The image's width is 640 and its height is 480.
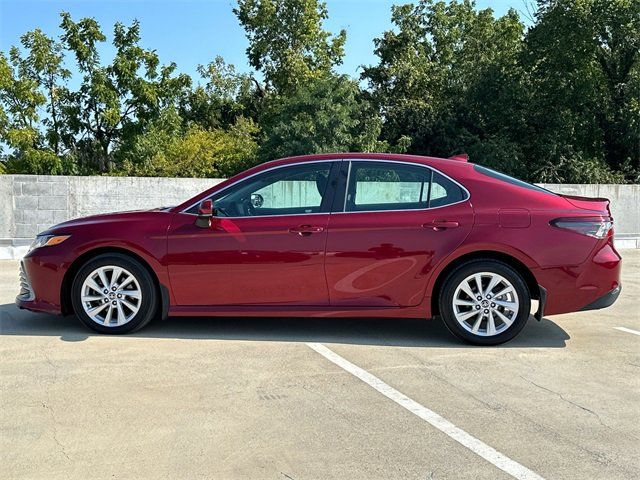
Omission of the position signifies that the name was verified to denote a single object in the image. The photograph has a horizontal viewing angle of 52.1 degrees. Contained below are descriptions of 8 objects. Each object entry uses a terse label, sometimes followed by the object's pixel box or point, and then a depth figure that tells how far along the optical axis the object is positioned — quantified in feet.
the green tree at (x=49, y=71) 77.36
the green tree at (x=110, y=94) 78.23
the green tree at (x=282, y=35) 115.34
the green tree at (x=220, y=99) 116.26
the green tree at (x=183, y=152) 78.95
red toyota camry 17.37
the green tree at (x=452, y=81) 100.83
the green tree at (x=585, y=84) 90.89
